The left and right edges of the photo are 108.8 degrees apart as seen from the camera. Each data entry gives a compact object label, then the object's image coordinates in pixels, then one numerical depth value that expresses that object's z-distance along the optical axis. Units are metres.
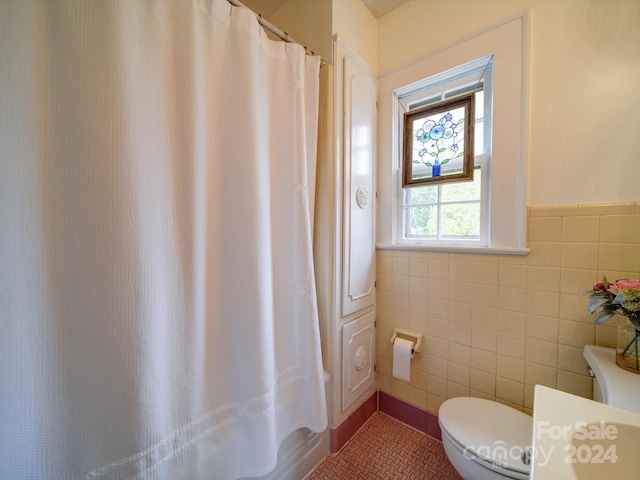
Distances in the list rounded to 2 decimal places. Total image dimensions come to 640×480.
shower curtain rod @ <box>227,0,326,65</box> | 0.92
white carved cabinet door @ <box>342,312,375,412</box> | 1.33
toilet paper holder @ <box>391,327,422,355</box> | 1.39
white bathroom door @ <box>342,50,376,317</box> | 1.31
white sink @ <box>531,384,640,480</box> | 0.44
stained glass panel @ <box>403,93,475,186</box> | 1.28
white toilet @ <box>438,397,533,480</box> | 0.84
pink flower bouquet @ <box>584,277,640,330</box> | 0.74
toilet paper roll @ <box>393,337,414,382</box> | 1.38
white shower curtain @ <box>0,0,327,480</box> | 0.54
